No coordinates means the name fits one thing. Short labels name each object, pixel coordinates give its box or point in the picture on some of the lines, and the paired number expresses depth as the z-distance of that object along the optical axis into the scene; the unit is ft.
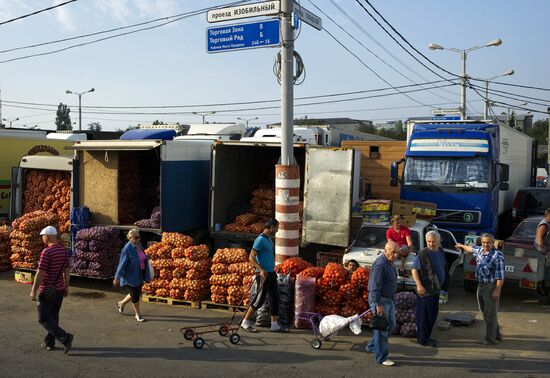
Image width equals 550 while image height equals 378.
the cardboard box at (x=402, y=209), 39.22
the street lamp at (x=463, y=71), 98.32
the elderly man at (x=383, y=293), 23.36
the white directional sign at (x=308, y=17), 33.60
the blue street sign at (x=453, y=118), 58.69
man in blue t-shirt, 28.40
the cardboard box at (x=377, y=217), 38.55
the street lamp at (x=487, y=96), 115.14
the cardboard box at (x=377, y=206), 38.63
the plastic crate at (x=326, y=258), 37.27
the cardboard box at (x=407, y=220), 37.24
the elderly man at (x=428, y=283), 25.84
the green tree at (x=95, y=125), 314.51
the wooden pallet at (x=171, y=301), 33.94
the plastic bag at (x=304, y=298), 29.01
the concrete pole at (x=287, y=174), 33.22
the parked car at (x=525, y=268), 32.89
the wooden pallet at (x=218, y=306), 32.63
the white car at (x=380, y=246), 34.34
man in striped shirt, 24.68
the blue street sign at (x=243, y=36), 33.09
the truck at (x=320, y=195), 38.65
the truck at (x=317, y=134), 64.03
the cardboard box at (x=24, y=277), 40.32
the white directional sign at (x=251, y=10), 33.19
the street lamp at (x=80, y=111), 172.95
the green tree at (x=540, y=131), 273.81
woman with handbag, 30.53
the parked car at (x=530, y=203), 57.06
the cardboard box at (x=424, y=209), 42.37
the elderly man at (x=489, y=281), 26.43
